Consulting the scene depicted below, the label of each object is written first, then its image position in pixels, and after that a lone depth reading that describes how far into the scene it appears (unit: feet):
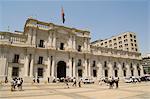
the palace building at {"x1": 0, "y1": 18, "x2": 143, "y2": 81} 104.99
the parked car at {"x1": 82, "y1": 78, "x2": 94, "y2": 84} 110.01
